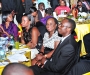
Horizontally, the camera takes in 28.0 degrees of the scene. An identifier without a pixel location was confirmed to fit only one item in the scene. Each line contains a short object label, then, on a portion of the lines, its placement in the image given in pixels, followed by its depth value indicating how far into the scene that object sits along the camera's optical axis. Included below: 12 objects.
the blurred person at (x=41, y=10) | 5.61
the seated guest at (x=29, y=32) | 3.39
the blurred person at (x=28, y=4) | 5.82
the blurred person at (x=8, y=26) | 3.87
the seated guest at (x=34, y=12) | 4.53
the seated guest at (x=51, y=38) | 3.18
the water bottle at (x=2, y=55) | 2.66
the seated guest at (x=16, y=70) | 1.31
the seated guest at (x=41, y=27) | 3.63
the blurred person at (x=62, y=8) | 5.89
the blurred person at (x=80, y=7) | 6.21
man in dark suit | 2.39
